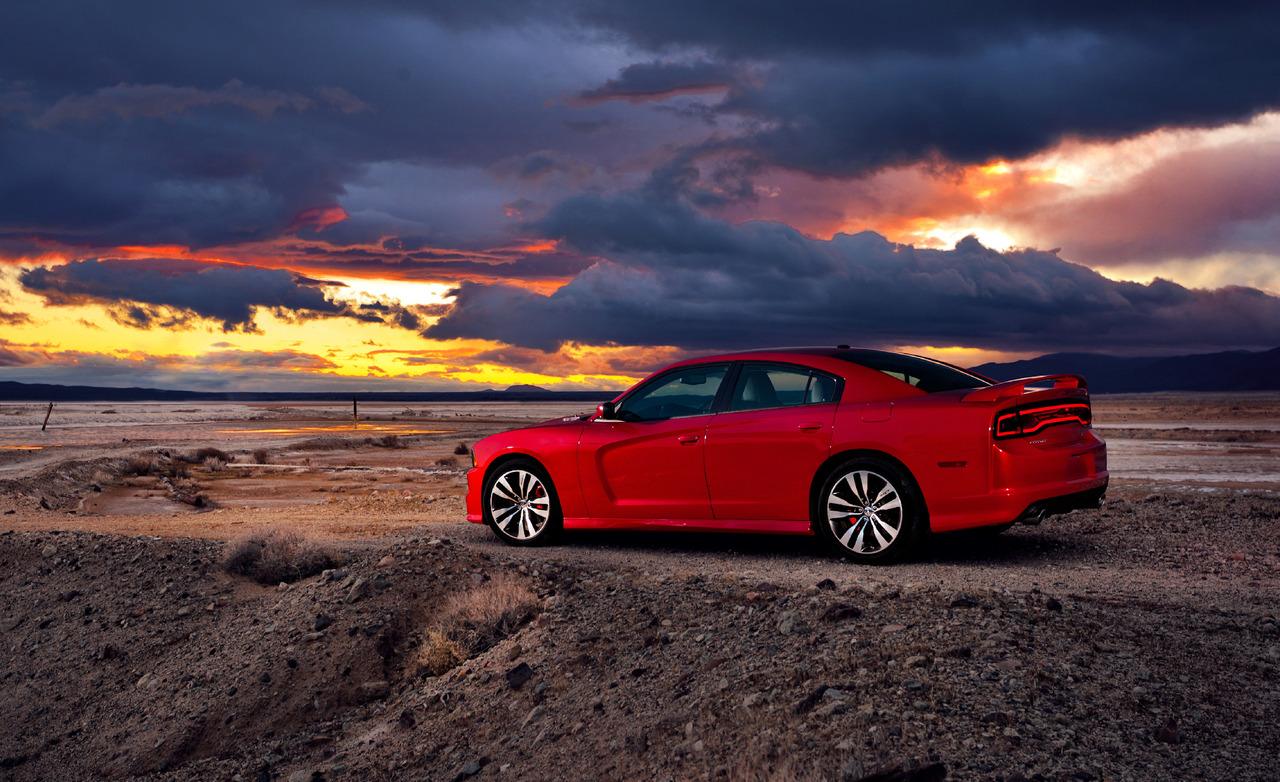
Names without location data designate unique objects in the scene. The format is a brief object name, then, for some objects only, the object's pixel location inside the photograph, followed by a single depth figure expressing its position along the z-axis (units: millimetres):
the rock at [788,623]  6332
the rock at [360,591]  8516
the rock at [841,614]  6340
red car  7812
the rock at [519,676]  6716
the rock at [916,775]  4480
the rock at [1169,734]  4727
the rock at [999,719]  4836
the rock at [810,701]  5262
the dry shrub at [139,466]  25188
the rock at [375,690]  7574
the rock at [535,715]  6248
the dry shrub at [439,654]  7562
